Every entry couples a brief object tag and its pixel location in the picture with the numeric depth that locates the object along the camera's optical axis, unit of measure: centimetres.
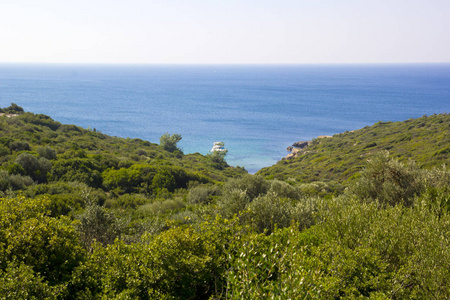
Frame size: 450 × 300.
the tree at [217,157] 5694
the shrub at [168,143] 6112
